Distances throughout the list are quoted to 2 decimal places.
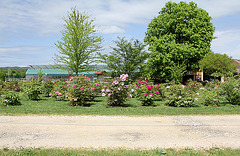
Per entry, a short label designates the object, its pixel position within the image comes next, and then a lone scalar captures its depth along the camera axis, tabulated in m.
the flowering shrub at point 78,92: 10.95
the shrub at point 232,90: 12.05
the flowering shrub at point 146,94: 11.10
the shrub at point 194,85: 14.00
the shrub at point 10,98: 10.75
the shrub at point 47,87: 15.71
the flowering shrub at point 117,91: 10.80
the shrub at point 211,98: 11.64
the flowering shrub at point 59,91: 13.51
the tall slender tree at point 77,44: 22.36
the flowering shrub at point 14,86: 19.36
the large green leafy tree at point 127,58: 21.48
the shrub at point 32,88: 13.46
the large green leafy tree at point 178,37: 26.64
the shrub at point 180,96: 11.10
